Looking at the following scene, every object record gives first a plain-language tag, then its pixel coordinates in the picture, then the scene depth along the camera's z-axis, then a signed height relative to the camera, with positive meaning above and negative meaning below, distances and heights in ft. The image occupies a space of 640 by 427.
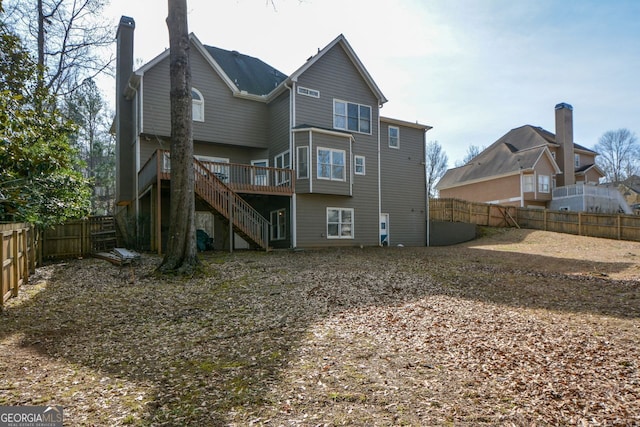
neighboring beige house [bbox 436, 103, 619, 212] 97.91 +13.86
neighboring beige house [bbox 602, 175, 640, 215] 149.28 +13.64
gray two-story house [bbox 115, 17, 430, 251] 51.11 +11.81
